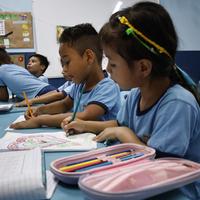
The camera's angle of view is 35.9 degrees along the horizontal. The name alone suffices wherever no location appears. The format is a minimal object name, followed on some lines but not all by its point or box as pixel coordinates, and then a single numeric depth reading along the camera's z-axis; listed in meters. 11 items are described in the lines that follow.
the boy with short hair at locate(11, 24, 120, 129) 1.07
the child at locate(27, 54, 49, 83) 2.86
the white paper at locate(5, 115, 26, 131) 1.04
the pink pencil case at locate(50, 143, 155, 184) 0.50
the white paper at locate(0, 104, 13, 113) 1.46
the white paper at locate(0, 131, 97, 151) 0.76
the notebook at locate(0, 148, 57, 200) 0.46
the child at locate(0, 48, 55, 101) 2.06
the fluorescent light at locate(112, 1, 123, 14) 3.47
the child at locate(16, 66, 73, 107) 1.74
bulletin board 3.21
